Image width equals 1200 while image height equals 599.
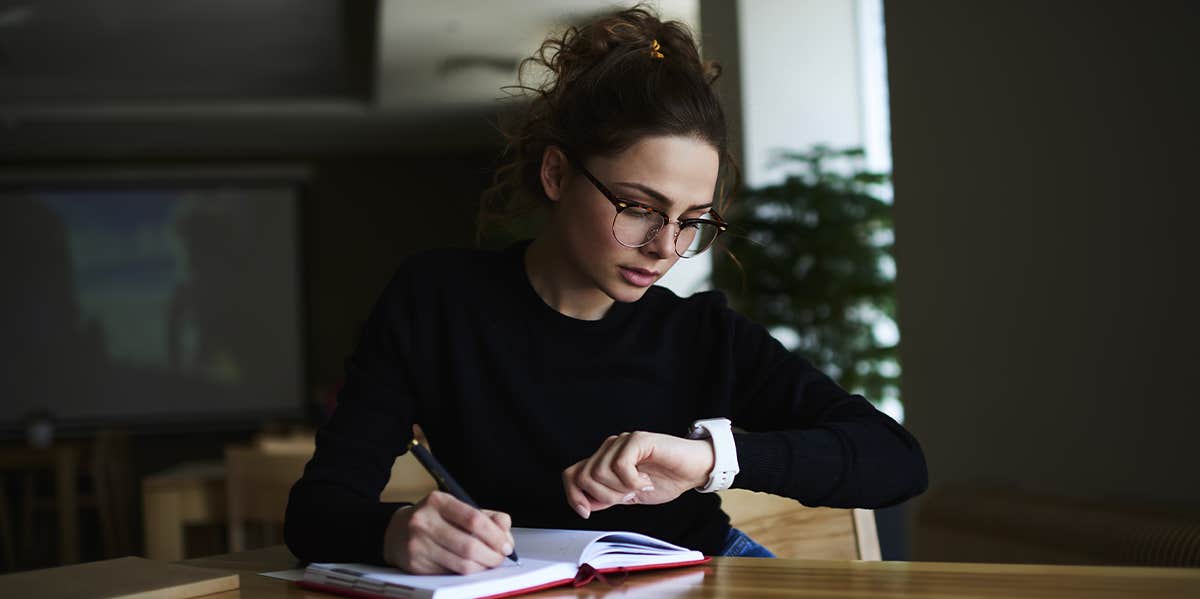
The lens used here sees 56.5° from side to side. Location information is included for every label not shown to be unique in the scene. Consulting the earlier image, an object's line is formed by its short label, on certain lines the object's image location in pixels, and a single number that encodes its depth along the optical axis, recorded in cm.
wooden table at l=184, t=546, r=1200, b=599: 91
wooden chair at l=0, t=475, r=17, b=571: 700
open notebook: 92
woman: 120
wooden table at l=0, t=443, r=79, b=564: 658
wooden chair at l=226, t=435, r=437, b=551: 246
